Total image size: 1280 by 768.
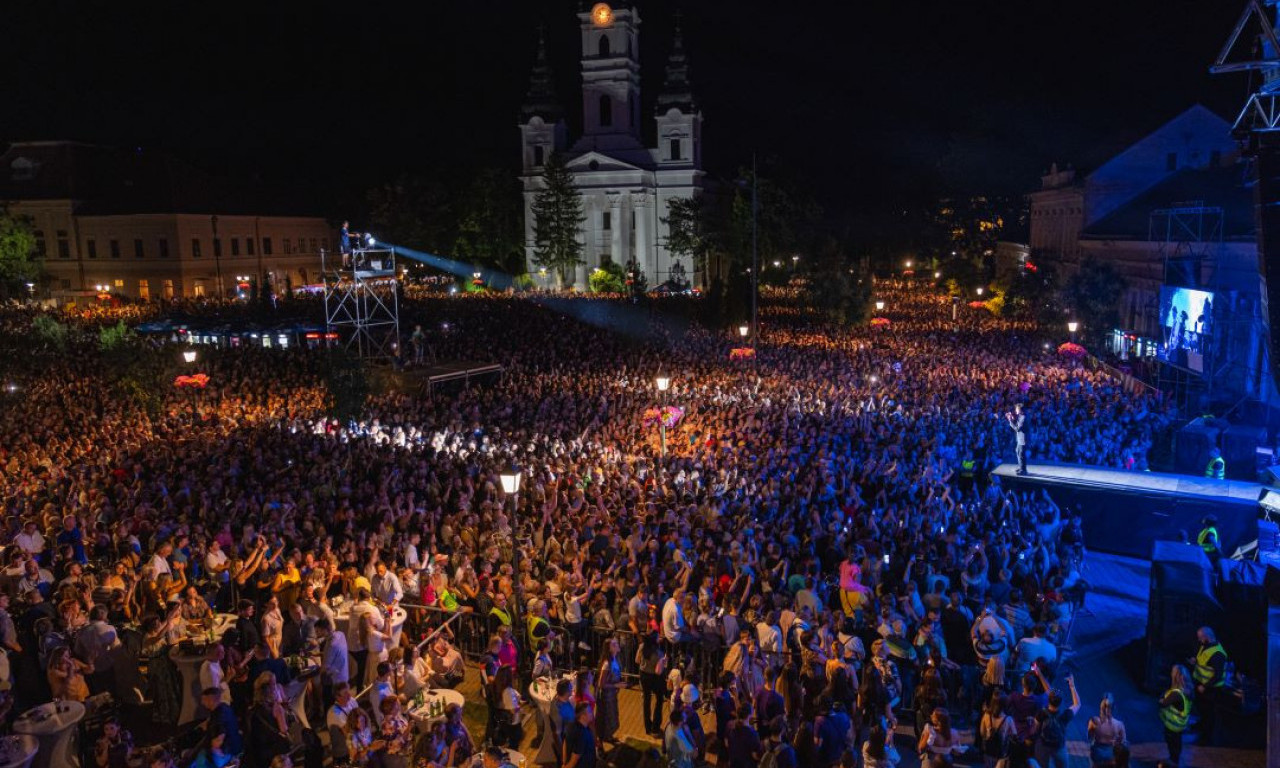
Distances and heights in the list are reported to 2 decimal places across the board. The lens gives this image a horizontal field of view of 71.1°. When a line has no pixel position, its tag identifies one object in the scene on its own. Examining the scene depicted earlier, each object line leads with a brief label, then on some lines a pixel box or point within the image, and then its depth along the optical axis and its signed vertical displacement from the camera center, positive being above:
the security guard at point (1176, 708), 7.66 -3.84
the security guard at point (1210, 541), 12.10 -3.90
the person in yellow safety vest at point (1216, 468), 15.88 -3.70
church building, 63.56 +7.76
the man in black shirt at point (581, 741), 6.89 -3.66
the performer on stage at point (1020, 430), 15.18 -3.06
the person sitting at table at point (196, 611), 8.74 -3.37
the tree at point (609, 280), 60.62 -1.17
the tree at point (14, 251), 47.22 +0.82
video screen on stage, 23.22 -1.62
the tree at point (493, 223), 68.31 +3.08
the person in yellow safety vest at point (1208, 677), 8.05 -3.76
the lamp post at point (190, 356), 19.64 -1.98
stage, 13.38 -3.70
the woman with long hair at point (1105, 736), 6.69 -3.55
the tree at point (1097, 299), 36.16 -1.57
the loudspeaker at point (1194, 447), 17.06 -3.59
